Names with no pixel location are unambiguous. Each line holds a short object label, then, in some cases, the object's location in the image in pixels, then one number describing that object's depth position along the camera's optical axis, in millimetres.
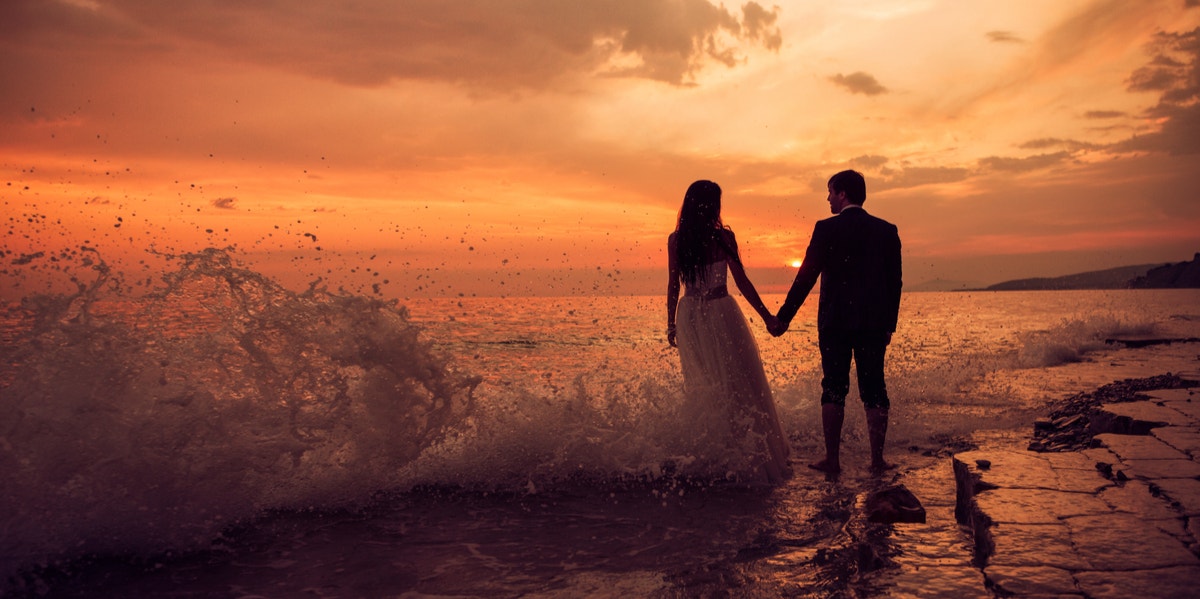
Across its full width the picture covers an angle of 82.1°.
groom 5488
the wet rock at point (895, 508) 3908
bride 5504
